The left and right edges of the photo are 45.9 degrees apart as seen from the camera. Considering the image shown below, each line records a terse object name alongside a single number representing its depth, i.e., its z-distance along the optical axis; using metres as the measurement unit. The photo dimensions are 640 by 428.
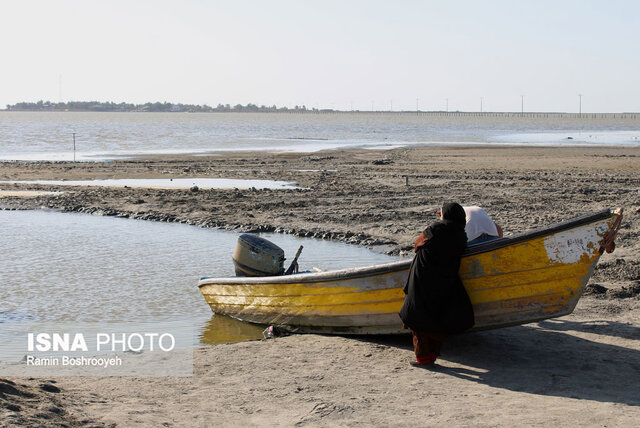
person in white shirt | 7.27
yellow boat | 6.66
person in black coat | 6.70
